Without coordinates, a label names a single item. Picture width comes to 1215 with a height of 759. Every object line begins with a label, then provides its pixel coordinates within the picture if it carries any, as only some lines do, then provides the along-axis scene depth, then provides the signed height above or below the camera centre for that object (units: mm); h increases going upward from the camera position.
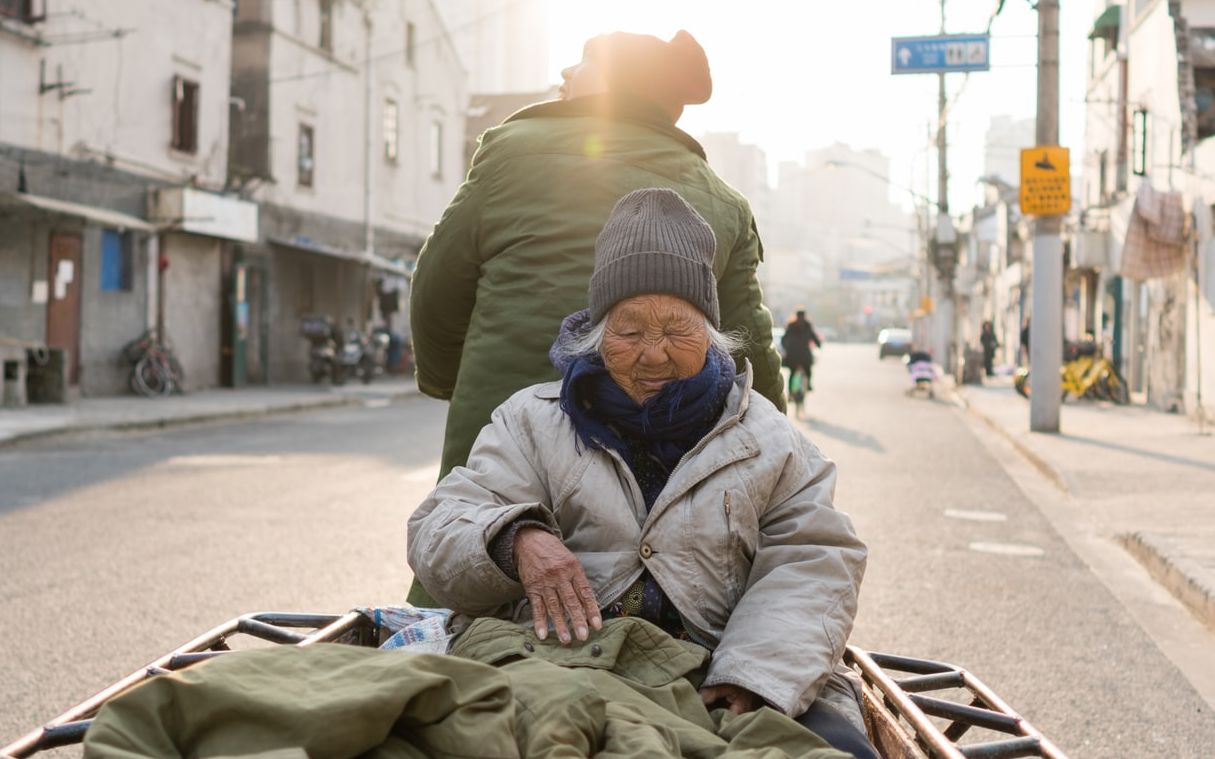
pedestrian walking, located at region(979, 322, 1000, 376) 34875 +500
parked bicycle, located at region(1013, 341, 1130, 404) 22438 -238
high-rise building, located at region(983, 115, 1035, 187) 93062 +17256
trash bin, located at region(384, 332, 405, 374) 31062 +30
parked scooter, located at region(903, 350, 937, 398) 26375 -251
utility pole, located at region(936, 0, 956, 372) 31953 +3500
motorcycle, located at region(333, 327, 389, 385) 26891 -47
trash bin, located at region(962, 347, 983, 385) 30391 -108
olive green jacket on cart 1515 -469
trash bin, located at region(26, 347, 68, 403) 18125 -326
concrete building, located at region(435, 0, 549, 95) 92375 +28561
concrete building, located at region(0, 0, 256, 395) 18672 +2870
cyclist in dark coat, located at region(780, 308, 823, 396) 19078 +248
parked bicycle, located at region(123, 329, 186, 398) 21141 -225
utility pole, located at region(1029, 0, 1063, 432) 15094 +1247
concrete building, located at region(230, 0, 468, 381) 26469 +5025
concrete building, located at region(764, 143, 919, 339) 127438 +13785
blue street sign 16609 +4213
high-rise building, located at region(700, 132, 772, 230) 156000 +25025
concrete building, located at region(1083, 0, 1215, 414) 19031 +3355
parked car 58812 +864
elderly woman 2209 -270
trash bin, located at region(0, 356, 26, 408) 17156 -421
